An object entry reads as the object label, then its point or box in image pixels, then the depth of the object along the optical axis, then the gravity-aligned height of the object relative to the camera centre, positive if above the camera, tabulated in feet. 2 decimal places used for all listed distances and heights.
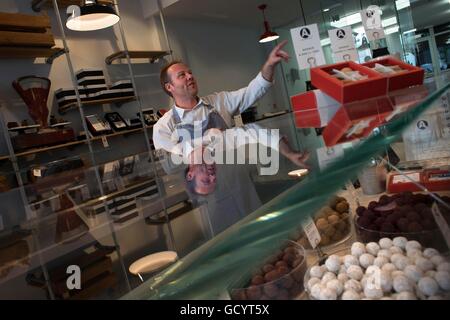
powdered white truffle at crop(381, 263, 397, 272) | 1.99 -0.93
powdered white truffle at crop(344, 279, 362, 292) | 1.87 -0.92
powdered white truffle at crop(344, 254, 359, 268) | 2.18 -0.93
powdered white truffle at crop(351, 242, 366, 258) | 2.29 -0.92
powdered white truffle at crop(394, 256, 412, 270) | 2.00 -0.92
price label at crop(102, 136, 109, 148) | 12.33 +0.55
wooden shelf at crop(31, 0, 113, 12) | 11.93 +5.37
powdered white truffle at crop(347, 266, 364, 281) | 2.01 -0.93
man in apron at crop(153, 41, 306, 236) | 5.40 +0.47
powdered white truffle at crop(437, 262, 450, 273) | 1.83 -0.92
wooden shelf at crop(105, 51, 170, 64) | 13.71 +3.64
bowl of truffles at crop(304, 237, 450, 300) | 1.71 -0.92
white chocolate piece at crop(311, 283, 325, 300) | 1.83 -0.89
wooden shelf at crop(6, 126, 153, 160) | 10.28 +0.68
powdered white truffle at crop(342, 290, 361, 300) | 1.76 -0.91
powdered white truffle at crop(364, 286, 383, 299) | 1.75 -0.92
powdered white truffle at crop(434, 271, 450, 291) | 1.67 -0.90
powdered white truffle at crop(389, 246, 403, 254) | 2.17 -0.92
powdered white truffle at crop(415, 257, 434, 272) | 1.89 -0.91
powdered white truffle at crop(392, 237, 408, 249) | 2.22 -0.91
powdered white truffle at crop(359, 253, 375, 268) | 2.15 -0.93
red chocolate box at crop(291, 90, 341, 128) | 3.20 +0.00
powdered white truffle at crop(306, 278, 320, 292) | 1.92 -0.89
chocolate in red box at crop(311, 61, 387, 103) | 3.47 +0.14
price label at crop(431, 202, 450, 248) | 2.08 -0.83
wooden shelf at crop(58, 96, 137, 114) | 11.88 +1.88
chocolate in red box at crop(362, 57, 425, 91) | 3.57 +0.12
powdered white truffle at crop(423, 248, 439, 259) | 2.02 -0.92
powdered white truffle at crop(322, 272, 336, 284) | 1.92 -0.88
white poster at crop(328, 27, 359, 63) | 5.52 +0.85
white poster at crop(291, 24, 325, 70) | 5.17 +0.87
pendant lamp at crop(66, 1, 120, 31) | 8.33 +3.41
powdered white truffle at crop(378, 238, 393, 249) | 2.29 -0.92
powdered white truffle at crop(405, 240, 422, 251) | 2.16 -0.91
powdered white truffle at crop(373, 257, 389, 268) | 2.06 -0.93
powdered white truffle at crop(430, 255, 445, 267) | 1.93 -0.93
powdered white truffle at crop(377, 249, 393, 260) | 2.15 -0.92
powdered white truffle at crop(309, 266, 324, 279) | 2.03 -0.88
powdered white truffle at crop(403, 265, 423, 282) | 1.82 -0.91
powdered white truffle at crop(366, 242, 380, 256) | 2.27 -0.92
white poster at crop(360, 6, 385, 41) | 6.32 +1.22
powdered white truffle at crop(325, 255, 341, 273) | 2.12 -0.90
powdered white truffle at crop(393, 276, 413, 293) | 1.72 -0.90
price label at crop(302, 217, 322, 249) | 2.42 -0.80
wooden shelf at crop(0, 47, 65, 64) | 10.67 +3.64
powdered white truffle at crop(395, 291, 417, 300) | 1.64 -0.91
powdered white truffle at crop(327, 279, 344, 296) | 1.83 -0.88
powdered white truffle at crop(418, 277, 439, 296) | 1.64 -0.89
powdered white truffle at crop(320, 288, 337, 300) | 1.75 -0.88
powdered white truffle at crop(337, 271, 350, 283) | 1.96 -0.92
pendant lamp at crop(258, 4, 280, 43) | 17.39 +3.90
